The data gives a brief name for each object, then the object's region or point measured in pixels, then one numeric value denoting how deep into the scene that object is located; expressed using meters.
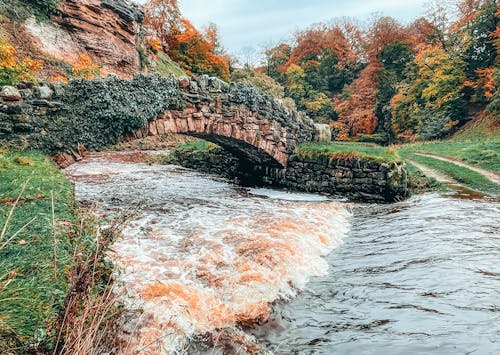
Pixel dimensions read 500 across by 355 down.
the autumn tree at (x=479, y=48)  27.91
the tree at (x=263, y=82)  33.28
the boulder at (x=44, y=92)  7.31
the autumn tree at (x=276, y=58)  48.87
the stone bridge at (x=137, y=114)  7.22
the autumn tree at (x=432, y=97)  28.41
